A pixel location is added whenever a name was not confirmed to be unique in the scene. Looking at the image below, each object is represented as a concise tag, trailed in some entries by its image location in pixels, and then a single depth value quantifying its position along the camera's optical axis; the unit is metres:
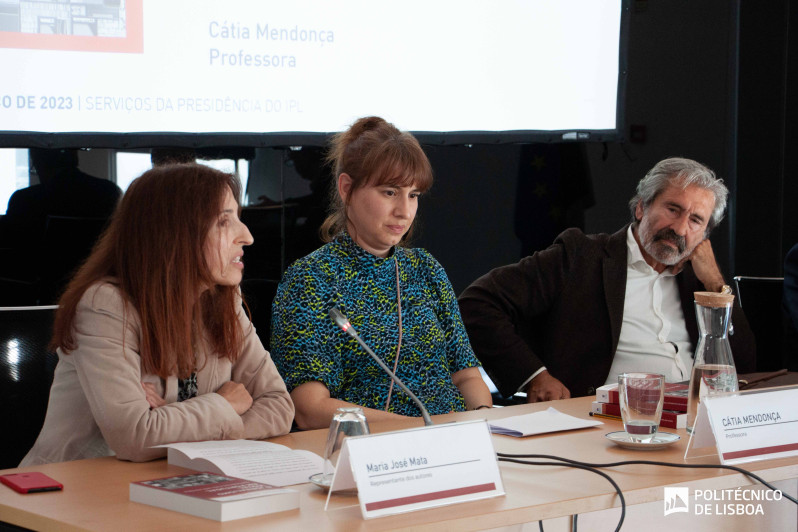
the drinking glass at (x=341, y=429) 4.11
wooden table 4.00
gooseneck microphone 4.24
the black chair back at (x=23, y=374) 4.70
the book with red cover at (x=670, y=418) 4.58
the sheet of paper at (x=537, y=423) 4.51
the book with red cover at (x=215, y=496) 4.00
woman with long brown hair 4.39
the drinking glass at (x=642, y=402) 4.39
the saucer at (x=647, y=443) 4.39
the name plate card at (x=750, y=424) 4.30
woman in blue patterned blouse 4.90
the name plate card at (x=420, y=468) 4.02
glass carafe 4.45
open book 4.19
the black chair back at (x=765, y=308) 5.73
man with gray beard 5.41
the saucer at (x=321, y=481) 4.13
